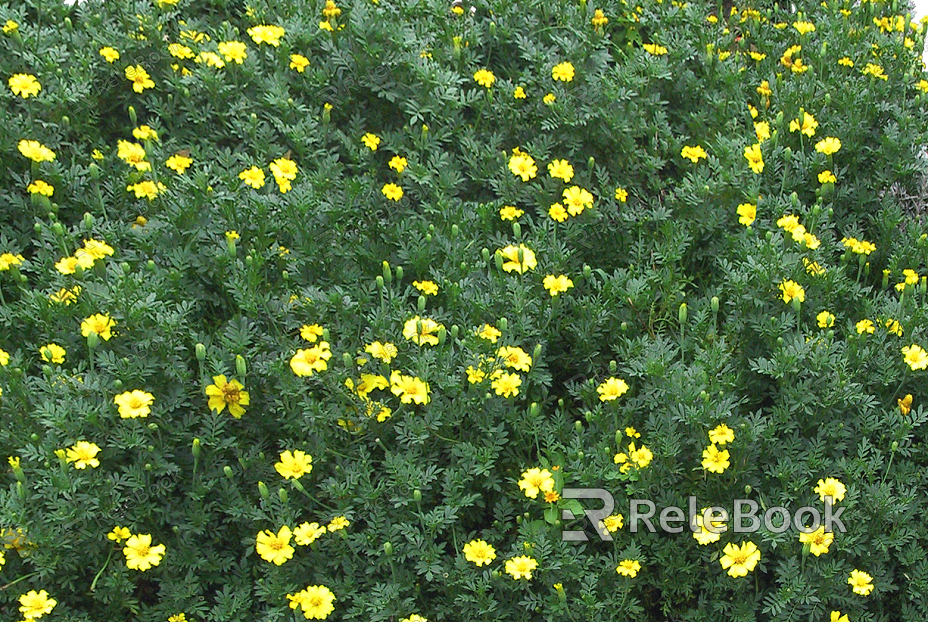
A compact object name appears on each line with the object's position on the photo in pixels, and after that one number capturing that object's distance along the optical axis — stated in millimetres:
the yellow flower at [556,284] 3218
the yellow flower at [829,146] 3729
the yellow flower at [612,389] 2941
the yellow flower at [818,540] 2695
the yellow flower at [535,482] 2779
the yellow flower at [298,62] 3848
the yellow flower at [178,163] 3441
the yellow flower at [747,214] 3499
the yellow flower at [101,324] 2824
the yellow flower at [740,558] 2670
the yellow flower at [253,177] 3365
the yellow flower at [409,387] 2844
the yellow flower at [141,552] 2652
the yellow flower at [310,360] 2822
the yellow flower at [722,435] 2795
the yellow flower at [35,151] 3357
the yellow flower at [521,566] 2678
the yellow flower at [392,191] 3529
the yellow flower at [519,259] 3262
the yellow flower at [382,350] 2918
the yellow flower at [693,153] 3758
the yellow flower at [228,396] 2824
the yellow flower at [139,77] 3748
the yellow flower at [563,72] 3912
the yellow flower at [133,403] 2682
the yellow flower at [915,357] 2984
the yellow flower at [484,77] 3889
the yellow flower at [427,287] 3236
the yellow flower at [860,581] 2701
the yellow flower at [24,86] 3529
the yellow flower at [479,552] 2752
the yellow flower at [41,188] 3324
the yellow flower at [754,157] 3658
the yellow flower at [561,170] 3670
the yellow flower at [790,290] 3141
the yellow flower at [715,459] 2758
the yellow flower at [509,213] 3561
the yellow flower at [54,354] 2854
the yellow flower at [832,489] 2766
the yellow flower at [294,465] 2754
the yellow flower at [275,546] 2668
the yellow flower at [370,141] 3666
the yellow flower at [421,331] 2965
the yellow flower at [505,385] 2914
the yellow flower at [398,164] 3617
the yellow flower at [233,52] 3771
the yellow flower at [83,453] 2639
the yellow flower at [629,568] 2719
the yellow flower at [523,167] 3648
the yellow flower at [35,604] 2574
